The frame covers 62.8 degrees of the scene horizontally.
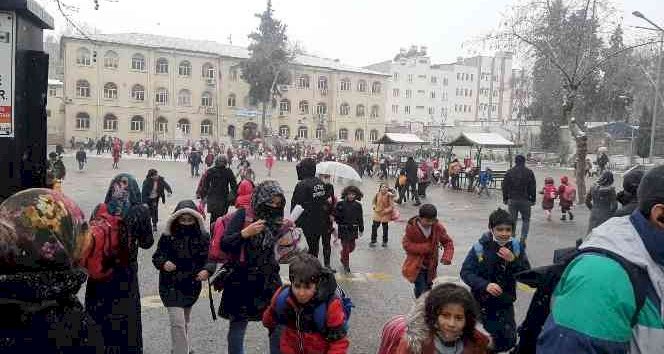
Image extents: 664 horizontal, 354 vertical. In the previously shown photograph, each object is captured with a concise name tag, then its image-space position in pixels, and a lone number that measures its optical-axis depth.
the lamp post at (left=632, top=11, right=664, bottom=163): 18.66
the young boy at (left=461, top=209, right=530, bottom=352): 4.35
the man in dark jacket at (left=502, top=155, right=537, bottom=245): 10.72
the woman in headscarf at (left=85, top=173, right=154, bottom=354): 3.74
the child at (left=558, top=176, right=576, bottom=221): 15.55
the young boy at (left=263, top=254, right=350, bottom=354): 3.38
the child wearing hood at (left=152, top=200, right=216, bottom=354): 4.57
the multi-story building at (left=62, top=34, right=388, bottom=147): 56.50
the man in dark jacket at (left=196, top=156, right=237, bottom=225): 10.25
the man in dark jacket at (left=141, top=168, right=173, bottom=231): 11.43
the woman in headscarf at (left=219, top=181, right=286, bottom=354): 4.27
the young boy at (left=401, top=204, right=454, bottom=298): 6.08
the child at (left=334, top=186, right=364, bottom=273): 8.54
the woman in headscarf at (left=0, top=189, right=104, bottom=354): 1.74
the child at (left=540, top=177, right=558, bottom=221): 15.38
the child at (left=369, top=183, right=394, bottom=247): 10.73
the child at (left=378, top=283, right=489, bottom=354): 2.88
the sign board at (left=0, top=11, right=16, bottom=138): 3.50
